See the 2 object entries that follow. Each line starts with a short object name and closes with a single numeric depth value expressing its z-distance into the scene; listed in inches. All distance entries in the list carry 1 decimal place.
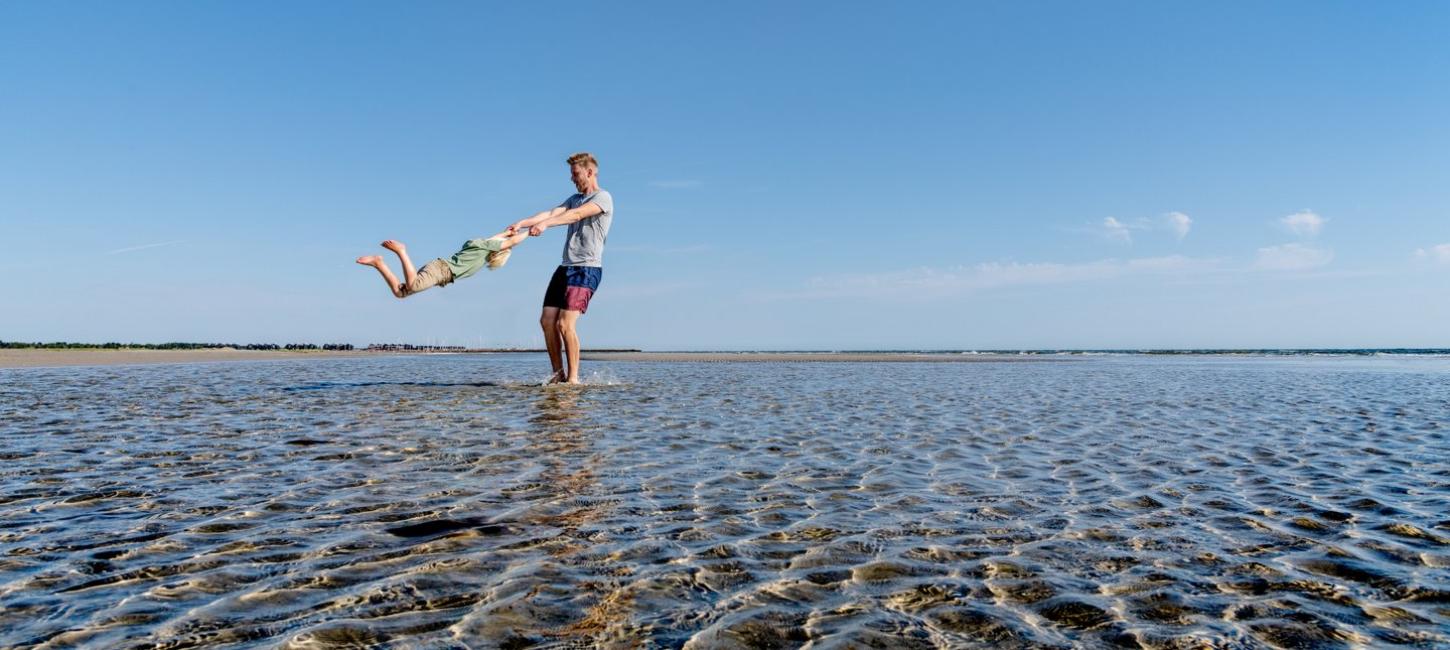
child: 451.5
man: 556.1
